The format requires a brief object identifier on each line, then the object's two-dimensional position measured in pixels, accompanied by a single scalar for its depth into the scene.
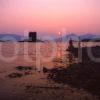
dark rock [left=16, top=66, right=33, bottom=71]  21.56
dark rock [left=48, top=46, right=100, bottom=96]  12.41
